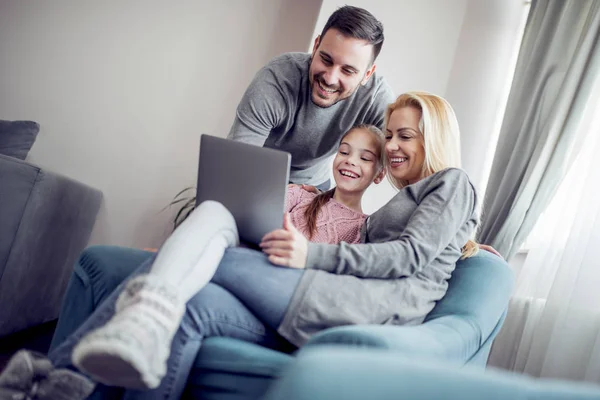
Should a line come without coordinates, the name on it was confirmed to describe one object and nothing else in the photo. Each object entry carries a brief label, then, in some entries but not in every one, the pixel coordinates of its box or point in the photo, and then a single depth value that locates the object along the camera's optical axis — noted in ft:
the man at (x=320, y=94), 6.09
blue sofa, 3.19
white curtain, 6.29
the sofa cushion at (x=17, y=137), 8.44
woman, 2.86
